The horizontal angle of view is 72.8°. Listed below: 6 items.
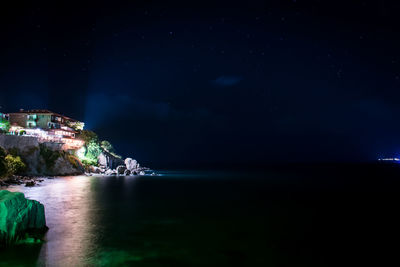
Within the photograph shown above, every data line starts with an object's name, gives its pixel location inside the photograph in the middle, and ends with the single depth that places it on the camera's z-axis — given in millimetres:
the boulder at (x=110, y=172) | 93894
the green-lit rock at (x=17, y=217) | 16656
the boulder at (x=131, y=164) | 111375
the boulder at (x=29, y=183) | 47097
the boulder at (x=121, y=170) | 96788
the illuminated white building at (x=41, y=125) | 83562
